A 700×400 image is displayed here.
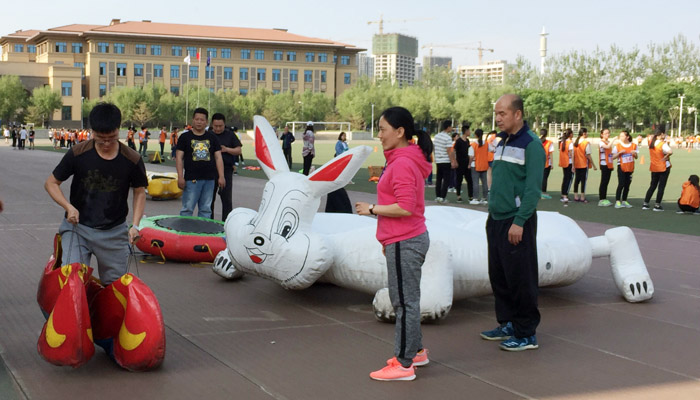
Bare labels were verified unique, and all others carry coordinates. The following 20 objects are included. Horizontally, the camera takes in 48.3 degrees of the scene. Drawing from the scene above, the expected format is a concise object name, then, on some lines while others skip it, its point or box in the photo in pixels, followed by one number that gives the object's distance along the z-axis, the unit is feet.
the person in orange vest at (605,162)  58.90
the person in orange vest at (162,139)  144.39
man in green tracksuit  19.29
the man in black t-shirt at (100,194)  18.28
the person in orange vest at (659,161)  55.36
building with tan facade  372.17
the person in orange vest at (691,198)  54.29
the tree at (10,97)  330.13
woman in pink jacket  16.92
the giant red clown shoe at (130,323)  17.39
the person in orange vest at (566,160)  62.03
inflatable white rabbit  22.36
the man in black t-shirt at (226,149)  38.50
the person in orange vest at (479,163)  60.85
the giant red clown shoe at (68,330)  16.89
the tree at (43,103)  336.29
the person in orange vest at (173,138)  130.29
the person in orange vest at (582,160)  59.62
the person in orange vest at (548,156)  66.74
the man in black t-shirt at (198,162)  35.22
